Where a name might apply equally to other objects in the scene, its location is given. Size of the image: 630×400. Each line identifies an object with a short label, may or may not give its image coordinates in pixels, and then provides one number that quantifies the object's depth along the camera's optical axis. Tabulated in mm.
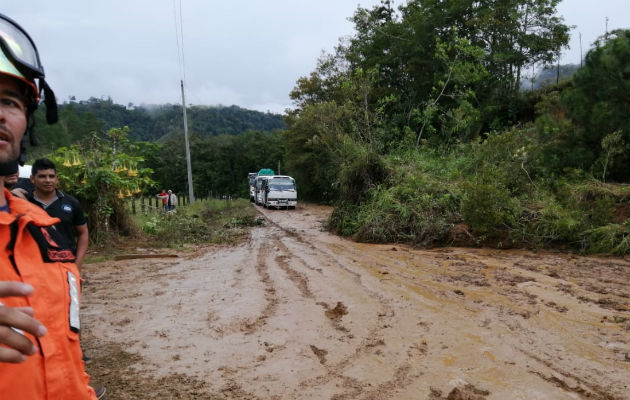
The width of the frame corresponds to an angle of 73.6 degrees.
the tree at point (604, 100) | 9195
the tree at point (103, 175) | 9898
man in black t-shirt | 3859
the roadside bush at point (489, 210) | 9523
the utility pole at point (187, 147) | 23178
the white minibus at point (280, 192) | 24027
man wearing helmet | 1151
